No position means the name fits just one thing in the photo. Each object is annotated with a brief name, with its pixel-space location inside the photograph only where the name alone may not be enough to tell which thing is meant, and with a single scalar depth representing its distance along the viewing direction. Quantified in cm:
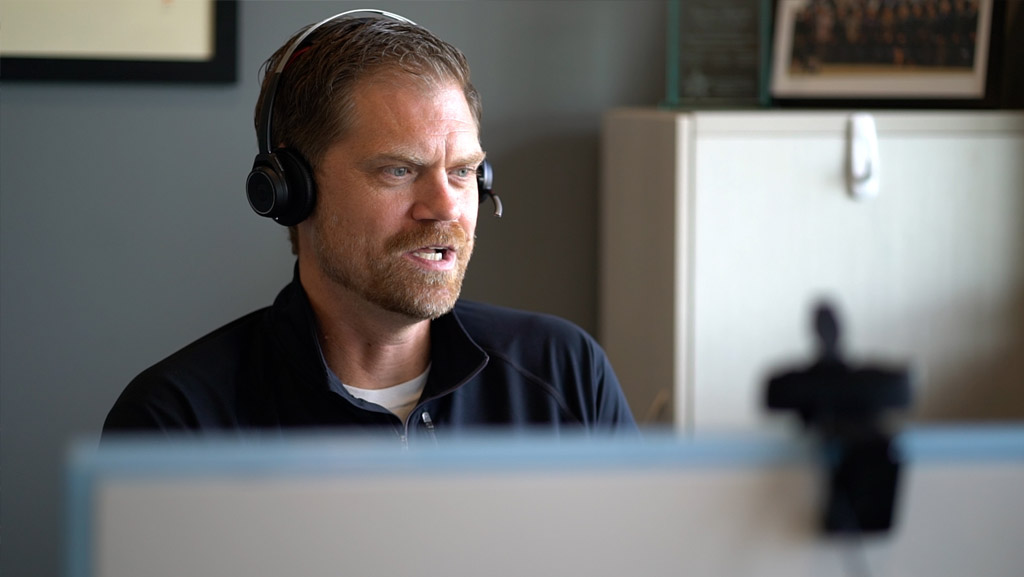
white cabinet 230
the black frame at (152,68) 247
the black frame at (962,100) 240
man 194
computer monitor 98
